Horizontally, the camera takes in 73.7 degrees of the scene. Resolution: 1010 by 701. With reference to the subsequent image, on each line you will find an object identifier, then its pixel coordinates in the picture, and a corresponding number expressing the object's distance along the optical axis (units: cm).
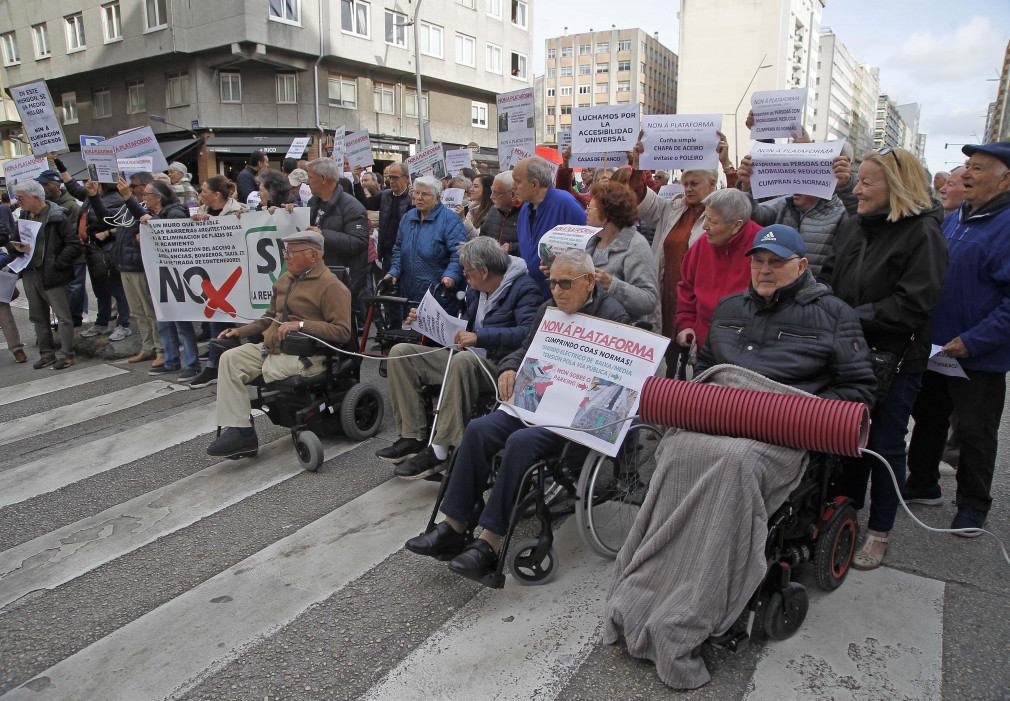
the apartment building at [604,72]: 10156
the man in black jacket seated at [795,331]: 297
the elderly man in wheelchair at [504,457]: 327
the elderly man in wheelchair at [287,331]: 488
